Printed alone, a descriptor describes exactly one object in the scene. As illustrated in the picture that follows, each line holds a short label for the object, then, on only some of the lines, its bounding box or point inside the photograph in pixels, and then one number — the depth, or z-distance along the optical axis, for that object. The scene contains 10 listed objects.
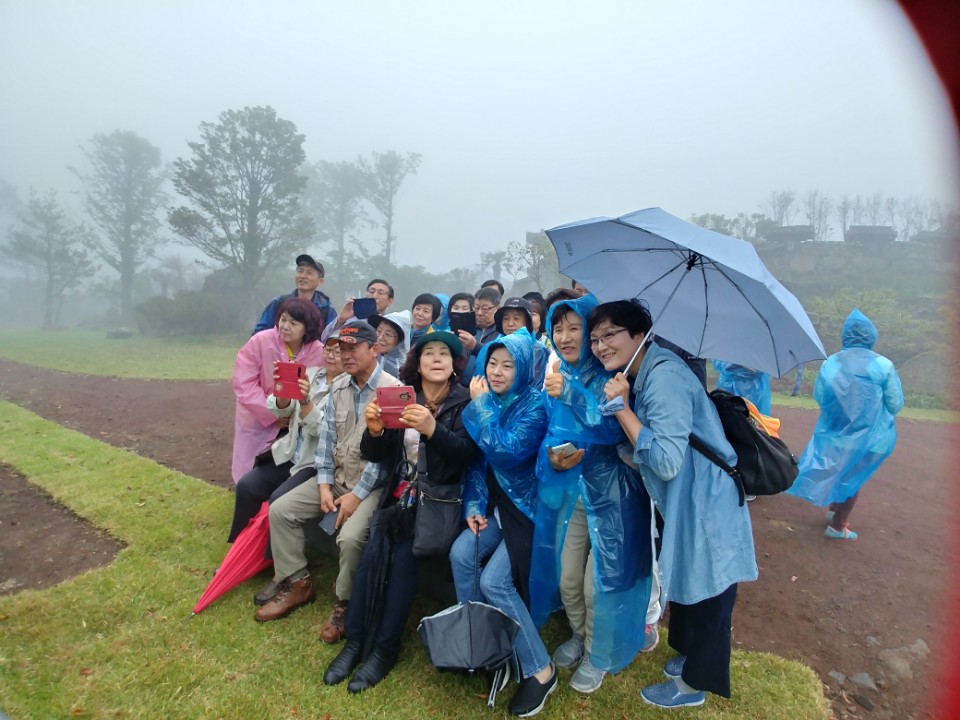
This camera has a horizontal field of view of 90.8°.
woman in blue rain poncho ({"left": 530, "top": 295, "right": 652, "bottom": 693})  2.21
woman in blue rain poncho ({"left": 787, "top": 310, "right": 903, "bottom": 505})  4.25
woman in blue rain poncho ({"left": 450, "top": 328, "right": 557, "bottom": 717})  2.28
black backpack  1.99
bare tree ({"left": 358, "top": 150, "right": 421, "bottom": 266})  41.25
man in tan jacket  2.85
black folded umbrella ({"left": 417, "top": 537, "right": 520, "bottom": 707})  2.14
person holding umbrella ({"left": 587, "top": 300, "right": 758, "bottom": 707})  1.92
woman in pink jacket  3.79
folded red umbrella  2.96
